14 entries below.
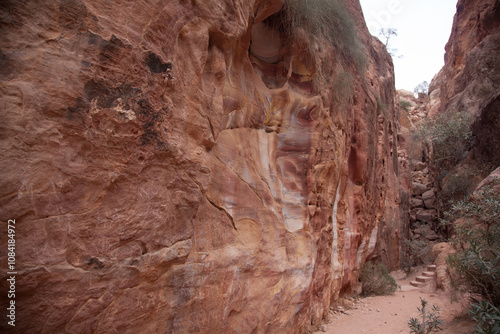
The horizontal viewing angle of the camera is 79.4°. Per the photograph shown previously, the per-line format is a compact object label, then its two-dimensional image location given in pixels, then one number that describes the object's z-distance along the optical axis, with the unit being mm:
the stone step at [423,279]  10867
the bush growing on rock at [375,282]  9875
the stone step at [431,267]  11530
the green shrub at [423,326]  5277
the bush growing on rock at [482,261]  4582
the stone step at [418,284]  10758
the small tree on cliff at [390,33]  21531
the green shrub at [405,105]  28827
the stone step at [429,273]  11117
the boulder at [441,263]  9486
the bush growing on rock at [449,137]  15812
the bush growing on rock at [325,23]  5852
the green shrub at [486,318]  4274
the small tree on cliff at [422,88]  34788
